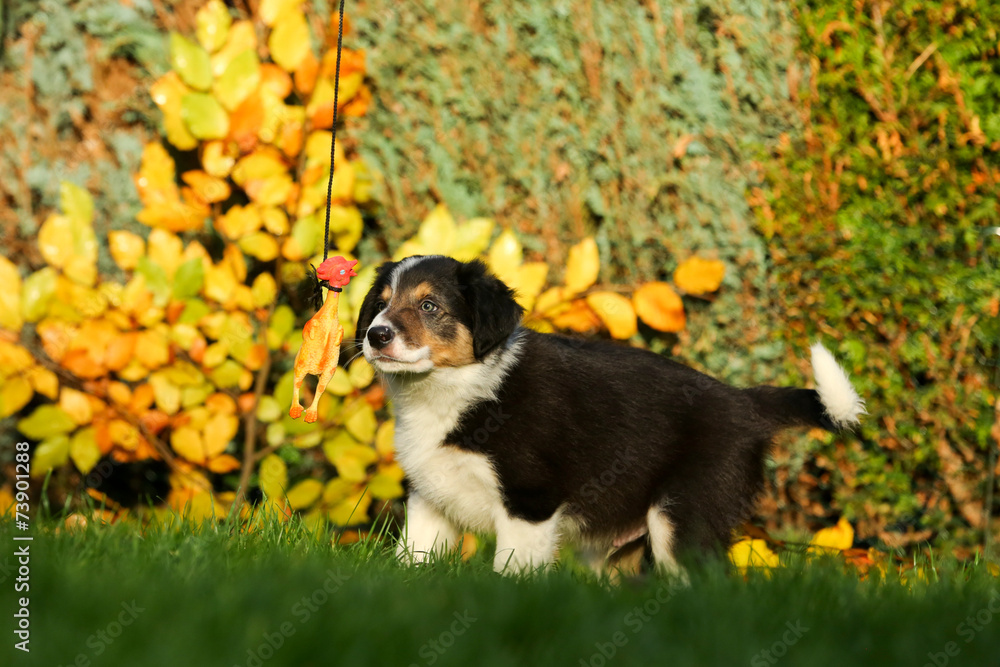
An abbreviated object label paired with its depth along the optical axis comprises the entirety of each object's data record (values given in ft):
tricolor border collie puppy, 21.40
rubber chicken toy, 18.70
